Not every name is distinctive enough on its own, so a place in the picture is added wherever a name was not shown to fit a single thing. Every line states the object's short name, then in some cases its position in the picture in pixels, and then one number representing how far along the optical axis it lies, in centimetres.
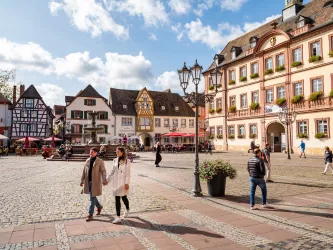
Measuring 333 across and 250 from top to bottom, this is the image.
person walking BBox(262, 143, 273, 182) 1121
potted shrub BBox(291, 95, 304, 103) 2835
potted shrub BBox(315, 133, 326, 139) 2614
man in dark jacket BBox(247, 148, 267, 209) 724
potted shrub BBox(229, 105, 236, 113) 3708
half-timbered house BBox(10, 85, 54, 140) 4562
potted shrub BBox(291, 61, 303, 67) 2849
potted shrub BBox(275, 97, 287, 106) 3004
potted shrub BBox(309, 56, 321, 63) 2659
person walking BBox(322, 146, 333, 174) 1345
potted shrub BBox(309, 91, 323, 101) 2636
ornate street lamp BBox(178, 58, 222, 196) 990
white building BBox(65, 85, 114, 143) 4628
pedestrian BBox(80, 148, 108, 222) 639
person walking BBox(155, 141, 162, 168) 1845
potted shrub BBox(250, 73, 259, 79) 3372
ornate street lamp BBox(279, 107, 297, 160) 2720
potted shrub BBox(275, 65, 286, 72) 3045
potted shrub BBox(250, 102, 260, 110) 3346
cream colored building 2650
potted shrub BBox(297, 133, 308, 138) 2791
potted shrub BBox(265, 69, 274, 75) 3189
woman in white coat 623
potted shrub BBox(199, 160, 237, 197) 874
